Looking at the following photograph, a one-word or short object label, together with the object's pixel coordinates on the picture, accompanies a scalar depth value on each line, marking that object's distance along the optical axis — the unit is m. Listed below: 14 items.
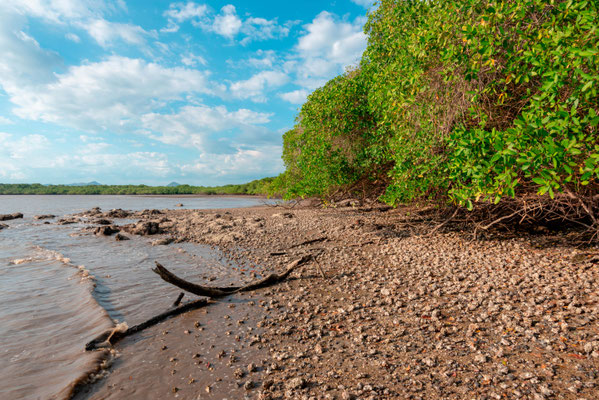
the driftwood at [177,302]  7.48
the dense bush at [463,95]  5.15
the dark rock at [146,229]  20.78
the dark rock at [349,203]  24.19
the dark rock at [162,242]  17.02
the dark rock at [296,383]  4.35
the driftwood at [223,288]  7.00
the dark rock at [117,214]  33.67
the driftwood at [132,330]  6.04
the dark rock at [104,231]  20.51
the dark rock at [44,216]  31.88
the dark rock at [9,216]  30.35
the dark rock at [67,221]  27.41
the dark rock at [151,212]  35.10
